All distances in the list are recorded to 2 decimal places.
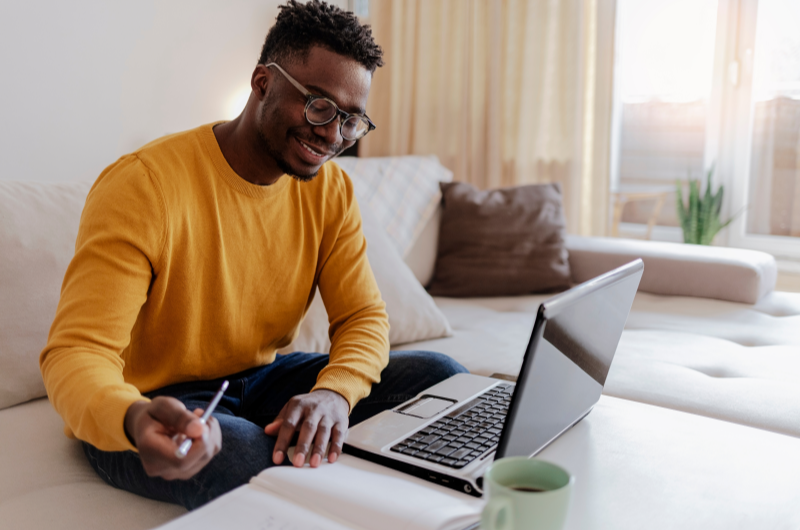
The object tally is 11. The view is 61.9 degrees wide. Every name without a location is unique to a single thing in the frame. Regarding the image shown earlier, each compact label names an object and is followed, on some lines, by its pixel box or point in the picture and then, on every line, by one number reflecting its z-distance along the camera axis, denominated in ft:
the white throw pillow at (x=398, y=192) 7.35
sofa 2.51
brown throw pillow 7.27
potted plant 9.37
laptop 2.18
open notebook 2.06
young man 2.80
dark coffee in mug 1.74
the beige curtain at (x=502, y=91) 9.38
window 9.07
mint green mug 1.58
